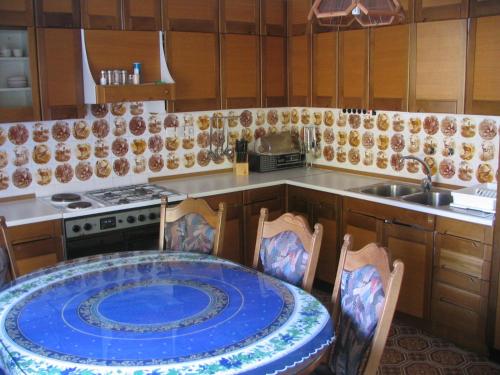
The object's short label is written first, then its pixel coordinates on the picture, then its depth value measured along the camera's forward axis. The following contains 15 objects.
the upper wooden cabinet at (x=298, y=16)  4.67
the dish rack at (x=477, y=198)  3.40
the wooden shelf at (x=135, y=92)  3.73
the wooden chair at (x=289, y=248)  2.63
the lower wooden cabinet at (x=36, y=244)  3.40
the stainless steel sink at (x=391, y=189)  4.22
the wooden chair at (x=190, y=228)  3.18
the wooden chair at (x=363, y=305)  2.02
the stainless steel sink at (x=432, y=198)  3.98
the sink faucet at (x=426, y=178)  4.05
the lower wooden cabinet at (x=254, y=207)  4.43
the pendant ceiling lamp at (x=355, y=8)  2.13
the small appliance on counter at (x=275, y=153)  4.89
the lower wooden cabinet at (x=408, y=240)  3.67
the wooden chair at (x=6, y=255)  2.78
